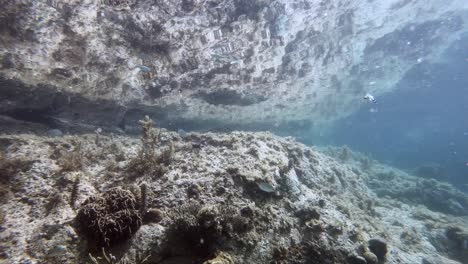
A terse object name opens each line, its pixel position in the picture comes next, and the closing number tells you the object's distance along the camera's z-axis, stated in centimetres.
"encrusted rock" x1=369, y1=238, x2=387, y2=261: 745
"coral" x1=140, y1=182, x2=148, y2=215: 545
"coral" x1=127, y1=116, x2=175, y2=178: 653
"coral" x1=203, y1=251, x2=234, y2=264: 451
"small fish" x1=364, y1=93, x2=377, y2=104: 1212
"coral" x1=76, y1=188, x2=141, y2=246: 473
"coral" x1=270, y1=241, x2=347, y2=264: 558
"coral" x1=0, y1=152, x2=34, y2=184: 558
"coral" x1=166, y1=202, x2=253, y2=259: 521
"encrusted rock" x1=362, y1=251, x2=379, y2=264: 657
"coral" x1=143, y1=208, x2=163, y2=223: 540
